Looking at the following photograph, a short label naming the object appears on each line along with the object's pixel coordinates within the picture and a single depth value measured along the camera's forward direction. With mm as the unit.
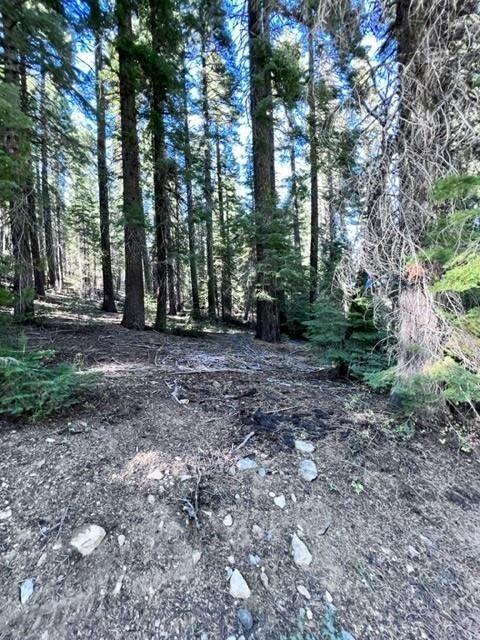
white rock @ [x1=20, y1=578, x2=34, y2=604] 1546
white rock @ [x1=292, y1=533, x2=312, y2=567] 1890
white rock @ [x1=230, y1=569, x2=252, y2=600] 1691
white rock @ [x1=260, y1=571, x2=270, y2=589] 1754
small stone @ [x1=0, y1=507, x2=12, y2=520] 1887
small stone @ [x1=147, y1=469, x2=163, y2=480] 2273
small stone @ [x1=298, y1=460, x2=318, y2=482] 2457
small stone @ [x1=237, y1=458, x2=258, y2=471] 2473
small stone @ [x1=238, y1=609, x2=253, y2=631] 1571
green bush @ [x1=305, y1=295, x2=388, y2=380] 4148
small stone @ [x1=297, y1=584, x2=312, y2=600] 1737
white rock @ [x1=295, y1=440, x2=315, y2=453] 2742
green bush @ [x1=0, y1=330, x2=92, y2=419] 2533
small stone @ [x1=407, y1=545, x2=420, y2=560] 2037
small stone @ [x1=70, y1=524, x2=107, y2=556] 1772
